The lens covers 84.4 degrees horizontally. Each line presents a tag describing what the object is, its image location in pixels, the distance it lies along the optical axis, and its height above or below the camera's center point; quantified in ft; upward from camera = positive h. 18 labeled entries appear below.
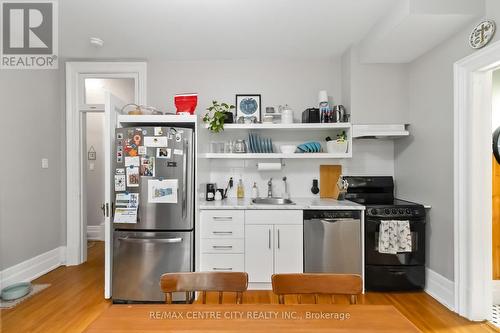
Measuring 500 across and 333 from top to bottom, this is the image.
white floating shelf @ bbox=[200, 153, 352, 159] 10.93 +0.42
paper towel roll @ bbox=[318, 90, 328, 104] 11.51 +2.91
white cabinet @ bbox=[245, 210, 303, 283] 9.71 -2.79
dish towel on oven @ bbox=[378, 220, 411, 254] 9.37 -2.43
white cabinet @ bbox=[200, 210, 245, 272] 9.77 -2.62
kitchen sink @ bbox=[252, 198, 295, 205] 11.51 -1.46
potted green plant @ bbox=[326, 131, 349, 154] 10.91 +0.84
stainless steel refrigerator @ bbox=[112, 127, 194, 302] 8.73 -1.37
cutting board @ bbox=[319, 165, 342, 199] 11.93 -0.58
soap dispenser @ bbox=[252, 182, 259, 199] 11.86 -1.11
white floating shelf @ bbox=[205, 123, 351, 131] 10.87 +1.60
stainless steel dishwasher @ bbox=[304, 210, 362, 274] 9.58 -2.72
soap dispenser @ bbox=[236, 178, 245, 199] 11.94 -1.05
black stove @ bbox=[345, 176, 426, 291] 9.56 -3.17
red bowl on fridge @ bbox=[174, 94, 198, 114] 9.81 +2.27
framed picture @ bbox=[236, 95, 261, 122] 12.02 +2.68
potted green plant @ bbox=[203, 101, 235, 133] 10.71 +1.96
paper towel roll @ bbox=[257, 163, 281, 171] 11.43 +0.01
